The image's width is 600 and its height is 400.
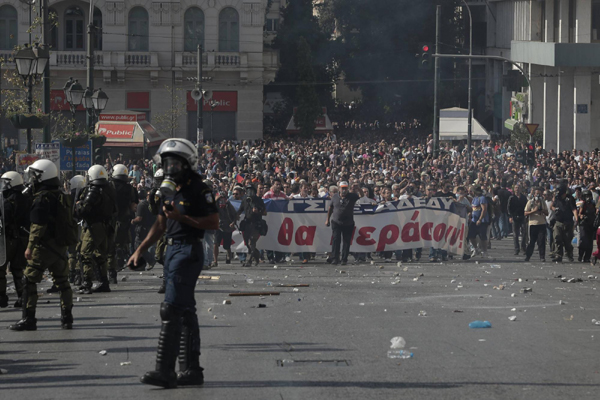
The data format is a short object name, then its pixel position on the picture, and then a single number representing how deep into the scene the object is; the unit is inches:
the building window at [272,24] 3703.2
